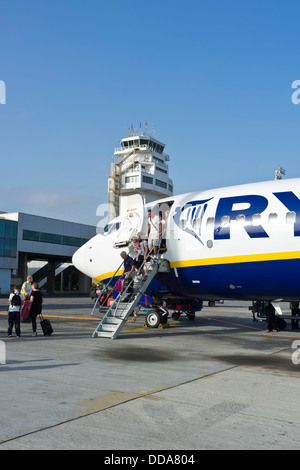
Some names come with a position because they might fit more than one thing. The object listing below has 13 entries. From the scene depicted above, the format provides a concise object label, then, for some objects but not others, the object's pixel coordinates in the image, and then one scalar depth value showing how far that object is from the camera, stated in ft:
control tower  342.03
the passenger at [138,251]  58.95
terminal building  199.00
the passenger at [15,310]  48.42
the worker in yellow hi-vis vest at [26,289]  62.24
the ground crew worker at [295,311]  67.53
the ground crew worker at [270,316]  62.80
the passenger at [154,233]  58.39
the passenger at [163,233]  58.59
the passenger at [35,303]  50.21
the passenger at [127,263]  59.06
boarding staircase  51.19
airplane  47.26
